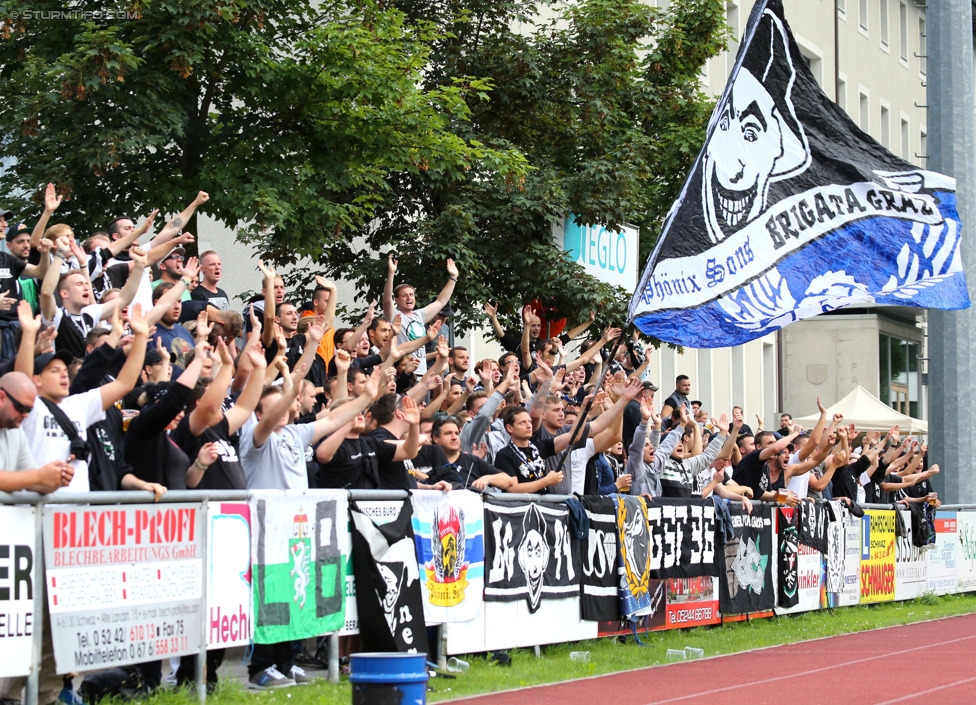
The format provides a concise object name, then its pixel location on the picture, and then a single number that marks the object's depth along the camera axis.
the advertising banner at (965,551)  24.22
